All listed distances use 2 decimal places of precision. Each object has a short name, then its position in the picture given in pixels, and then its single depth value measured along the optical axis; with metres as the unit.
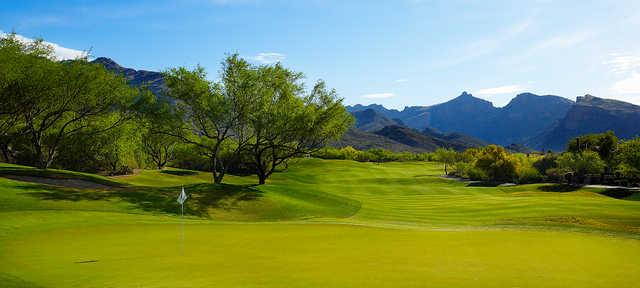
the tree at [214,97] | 42.12
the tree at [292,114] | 43.44
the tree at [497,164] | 92.31
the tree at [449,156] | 115.69
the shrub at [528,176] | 91.31
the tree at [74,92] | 41.59
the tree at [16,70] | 38.47
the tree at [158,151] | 82.40
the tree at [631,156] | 60.62
